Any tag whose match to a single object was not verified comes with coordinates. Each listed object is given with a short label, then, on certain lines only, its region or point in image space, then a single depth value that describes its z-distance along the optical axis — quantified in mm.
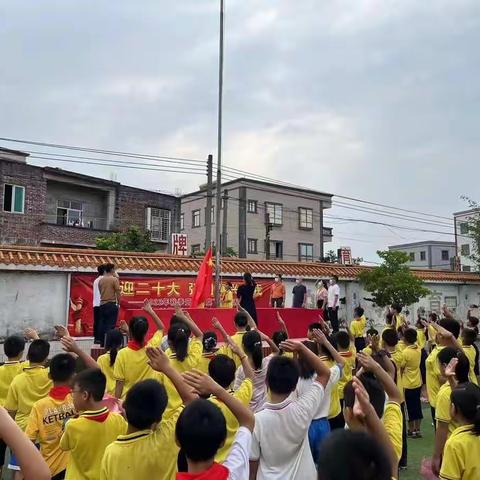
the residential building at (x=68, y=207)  24875
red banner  13984
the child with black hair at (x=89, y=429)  3240
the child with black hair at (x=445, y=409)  4281
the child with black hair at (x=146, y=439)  2811
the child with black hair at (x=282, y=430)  3506
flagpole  12882
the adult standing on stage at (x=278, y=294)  16250
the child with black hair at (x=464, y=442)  3025
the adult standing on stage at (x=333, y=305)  15680
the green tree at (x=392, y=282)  19250
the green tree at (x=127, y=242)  24875
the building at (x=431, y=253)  62569
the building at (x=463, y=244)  46688
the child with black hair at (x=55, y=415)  4121
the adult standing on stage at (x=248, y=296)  12747
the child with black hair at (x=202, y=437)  2344
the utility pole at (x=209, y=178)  21305
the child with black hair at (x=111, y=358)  5656
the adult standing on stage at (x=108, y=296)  9984
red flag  12922
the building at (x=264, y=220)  39656
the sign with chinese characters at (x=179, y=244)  24203
